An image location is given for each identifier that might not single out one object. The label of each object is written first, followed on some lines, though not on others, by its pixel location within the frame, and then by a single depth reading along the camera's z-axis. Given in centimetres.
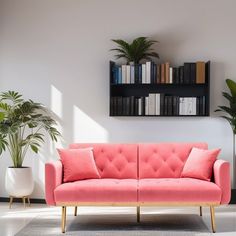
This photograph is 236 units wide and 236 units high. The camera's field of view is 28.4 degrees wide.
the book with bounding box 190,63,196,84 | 555
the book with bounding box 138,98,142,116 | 565
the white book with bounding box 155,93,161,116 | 562
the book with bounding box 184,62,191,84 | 556
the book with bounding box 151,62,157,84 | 559
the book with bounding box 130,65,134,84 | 561
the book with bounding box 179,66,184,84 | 557
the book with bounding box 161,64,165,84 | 559
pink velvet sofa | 429
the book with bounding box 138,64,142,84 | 560
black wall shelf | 559
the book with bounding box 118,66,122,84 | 564
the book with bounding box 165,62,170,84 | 558
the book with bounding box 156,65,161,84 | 559
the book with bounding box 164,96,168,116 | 561
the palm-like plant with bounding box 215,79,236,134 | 548
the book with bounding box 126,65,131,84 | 561
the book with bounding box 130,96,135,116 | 565
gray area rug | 423
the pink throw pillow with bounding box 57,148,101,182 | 466
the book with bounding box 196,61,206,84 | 553
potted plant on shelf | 556
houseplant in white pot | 552
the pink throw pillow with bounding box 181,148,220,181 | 465
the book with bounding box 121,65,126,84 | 562
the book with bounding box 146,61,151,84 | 557
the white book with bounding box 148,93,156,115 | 563
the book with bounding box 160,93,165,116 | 561
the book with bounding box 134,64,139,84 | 560
